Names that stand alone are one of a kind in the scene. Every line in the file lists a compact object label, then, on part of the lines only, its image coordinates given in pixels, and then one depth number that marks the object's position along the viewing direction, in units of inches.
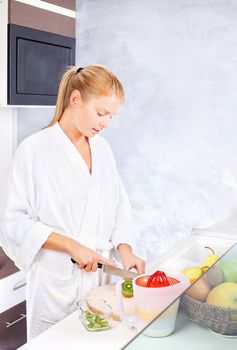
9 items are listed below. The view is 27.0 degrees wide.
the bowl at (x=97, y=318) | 49.2
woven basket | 37.4
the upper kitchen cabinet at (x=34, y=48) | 92.8
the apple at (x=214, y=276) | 43.9
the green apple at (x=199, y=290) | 40.0
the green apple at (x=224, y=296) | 40.2
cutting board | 52.2
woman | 65.2
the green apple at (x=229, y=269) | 45.9
